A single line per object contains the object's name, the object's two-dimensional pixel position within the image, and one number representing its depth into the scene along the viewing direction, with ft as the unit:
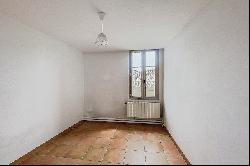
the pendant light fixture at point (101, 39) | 6.04
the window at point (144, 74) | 11.63
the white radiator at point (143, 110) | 11.26
